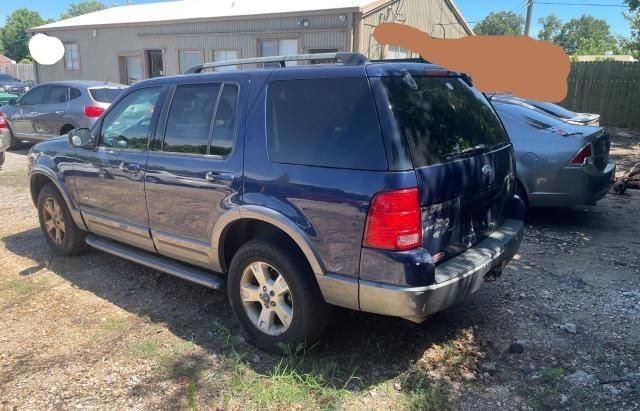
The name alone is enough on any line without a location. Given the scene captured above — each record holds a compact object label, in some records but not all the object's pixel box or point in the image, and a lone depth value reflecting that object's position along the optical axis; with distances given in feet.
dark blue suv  9.20
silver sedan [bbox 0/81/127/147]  34.32
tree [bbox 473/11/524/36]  272.92
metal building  53.47
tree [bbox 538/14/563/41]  298.35
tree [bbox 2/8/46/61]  248.89
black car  65.36
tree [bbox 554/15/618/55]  278.46
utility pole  83.15
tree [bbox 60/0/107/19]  330.95
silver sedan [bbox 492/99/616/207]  18.25
